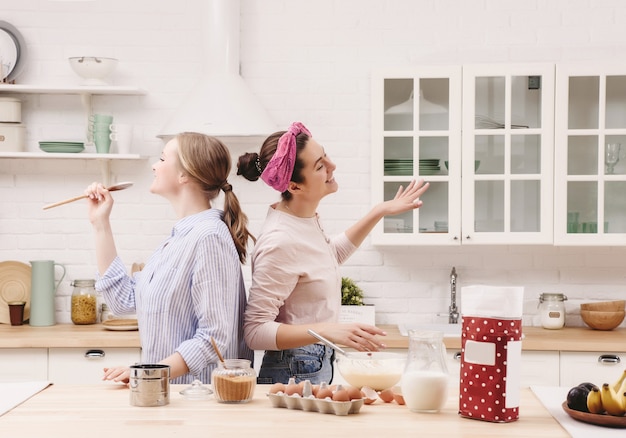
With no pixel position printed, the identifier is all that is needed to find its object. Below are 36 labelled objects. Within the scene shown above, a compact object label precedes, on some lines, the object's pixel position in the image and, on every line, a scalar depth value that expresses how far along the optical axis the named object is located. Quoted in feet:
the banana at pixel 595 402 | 6.59
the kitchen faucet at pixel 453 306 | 15.02
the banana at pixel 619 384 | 6.59
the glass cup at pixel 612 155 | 14.23
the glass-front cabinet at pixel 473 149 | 14.21
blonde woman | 8.25
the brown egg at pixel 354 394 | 6.95
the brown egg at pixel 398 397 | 7.25
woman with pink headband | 8.75
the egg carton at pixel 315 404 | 6.86
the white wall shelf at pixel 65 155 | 14.79
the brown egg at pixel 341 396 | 6.89
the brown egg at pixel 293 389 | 7.14
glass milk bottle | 6.81
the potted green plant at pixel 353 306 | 14.57
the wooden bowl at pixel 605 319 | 14.46
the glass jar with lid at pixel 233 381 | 7.23
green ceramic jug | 14.82
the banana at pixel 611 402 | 6.47
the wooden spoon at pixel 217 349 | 7.34
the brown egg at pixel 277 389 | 7.23
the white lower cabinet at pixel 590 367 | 13.25
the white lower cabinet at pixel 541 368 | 13.37
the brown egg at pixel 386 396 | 7.34
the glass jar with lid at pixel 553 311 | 14.74
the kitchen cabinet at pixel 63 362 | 13.39
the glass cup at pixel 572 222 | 14.16
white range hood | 14.05
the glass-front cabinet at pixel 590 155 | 14.11
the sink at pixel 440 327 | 14.48
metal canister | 7.13
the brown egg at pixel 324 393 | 7.01
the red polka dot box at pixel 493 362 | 6.54
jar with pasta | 14.94
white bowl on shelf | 14.92
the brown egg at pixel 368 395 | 7.24
